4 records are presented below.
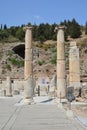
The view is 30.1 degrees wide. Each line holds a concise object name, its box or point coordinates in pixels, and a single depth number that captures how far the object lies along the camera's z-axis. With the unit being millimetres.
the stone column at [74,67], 14528
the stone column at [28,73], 11818
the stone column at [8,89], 17305
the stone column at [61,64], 11893
